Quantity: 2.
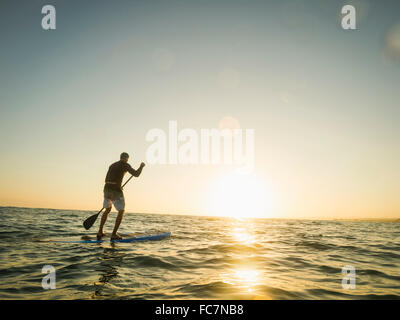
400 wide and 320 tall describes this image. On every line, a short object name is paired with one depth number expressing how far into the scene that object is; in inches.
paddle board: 318.7
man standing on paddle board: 343.6
